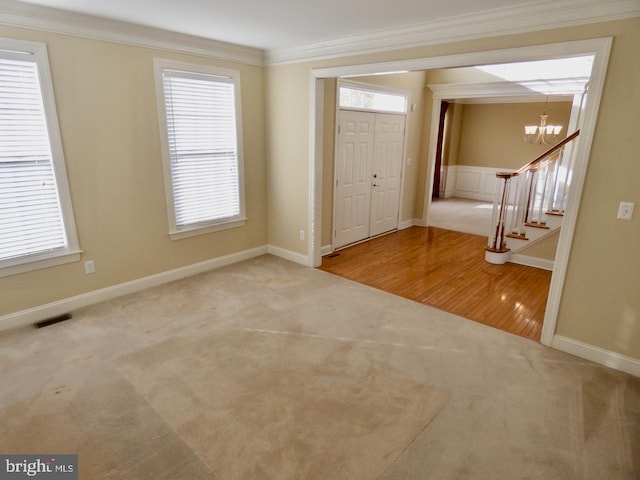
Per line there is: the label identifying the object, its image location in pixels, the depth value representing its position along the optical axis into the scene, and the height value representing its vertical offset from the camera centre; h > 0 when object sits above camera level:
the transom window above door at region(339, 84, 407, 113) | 5.14 +0.70
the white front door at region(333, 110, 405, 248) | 5.32 -0.42
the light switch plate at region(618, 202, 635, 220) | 2.59 -0.41
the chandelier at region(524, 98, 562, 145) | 7.39 +0.34
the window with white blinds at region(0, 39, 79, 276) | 2.97 -0.23
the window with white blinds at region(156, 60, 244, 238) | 3.97 -0.02
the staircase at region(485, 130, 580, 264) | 4.78 -0.80
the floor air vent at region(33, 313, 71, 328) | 3.30 -1.60
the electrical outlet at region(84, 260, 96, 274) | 3.62 -1.20
